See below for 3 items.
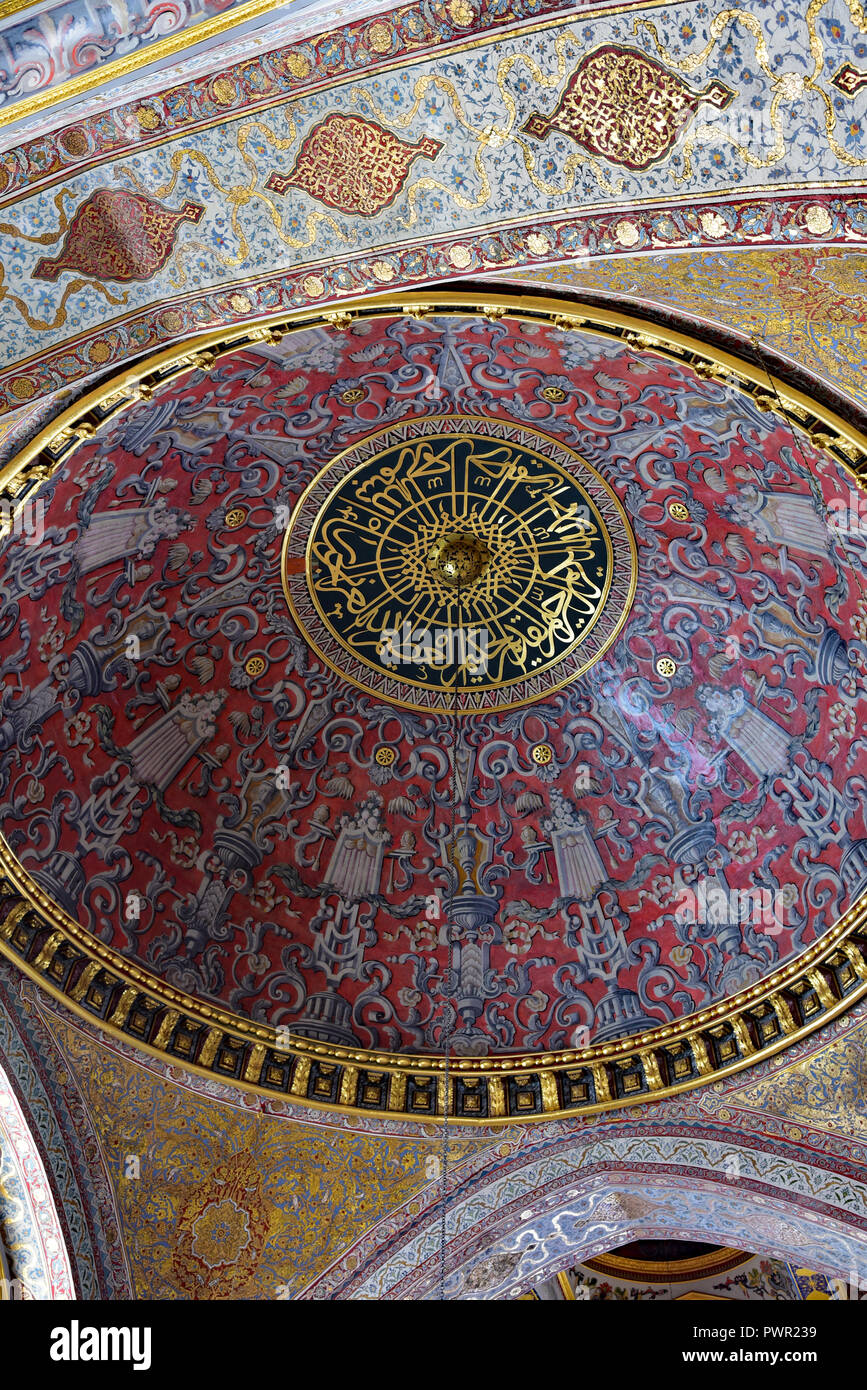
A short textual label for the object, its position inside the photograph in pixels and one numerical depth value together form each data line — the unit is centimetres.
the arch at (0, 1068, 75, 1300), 782
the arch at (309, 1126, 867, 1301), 851
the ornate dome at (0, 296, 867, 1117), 812
